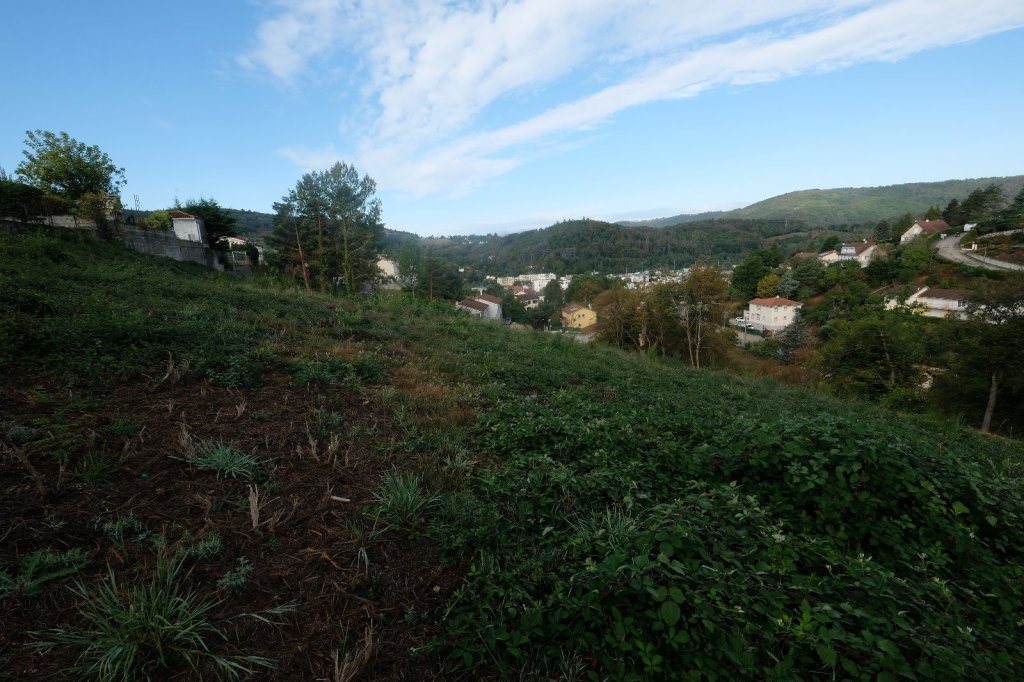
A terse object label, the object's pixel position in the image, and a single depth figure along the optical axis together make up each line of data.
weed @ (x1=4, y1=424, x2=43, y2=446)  2.79
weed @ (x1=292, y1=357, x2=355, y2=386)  4.94
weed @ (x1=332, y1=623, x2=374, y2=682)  1.71
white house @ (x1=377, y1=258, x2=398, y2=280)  54.66
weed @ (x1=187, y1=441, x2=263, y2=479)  2.95
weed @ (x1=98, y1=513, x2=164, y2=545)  2.22
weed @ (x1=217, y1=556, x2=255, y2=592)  2.02
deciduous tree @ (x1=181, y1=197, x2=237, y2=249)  22.38
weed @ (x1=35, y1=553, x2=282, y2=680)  1.59
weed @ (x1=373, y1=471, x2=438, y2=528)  2.71
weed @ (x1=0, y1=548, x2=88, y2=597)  1.82
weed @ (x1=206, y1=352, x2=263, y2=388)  4.50
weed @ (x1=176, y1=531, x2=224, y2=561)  2.15
